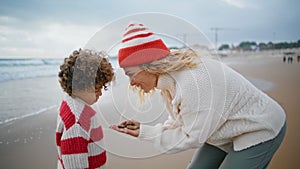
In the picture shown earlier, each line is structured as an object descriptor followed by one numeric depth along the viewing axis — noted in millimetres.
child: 1394
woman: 1369
